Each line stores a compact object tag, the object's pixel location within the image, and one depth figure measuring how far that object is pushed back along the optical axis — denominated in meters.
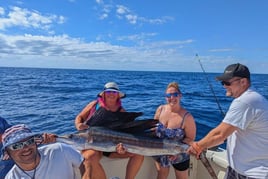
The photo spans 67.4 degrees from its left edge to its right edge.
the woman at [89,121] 1.74
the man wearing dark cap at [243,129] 1.20
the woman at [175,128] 1.84
